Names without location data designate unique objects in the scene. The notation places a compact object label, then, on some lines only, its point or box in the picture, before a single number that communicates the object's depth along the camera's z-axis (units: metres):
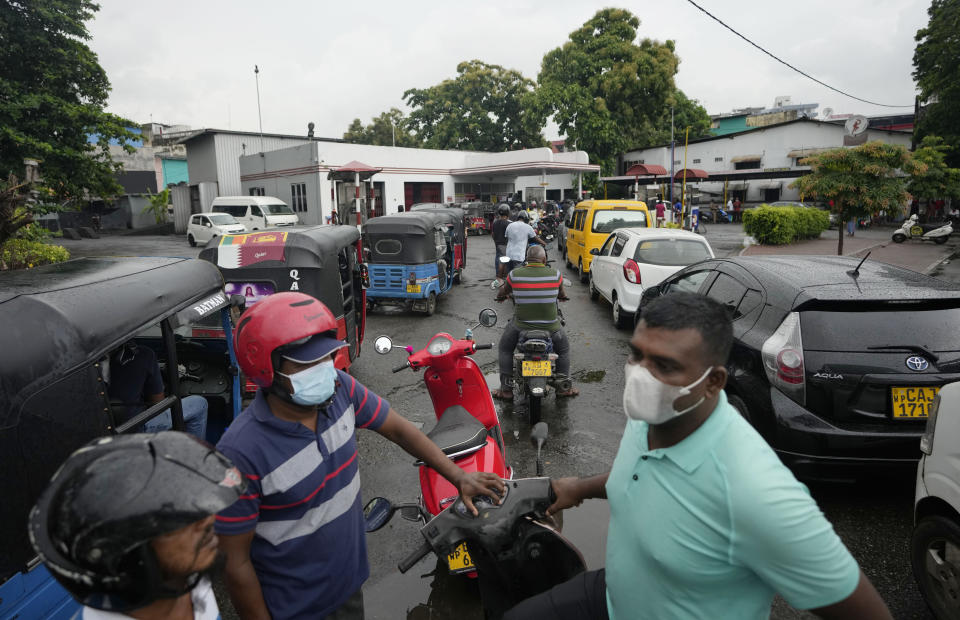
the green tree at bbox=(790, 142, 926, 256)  10.98
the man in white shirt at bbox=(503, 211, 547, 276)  11.11
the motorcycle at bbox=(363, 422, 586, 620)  2.07
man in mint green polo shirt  1.26
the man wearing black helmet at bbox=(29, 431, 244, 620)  1.00
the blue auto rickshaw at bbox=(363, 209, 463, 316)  9.49
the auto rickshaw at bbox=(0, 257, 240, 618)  1.74
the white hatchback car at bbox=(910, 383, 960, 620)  2.51
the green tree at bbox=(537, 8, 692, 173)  35.56
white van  24.62
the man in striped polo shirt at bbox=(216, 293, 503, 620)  1.73
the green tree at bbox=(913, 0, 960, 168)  25.66
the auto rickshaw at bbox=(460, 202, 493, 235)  27.23
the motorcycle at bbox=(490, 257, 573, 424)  5.09
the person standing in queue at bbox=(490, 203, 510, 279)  12.68
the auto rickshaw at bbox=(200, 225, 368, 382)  5.31
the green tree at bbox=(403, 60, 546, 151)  43.00
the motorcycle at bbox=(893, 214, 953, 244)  18.86
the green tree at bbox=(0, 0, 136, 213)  16.36
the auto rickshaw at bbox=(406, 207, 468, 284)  12.54
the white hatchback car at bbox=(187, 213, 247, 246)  23.61
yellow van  12.52
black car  3.37
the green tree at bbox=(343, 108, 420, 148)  51.88
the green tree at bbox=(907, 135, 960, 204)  22.25
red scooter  3.02
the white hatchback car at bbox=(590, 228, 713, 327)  8.31
